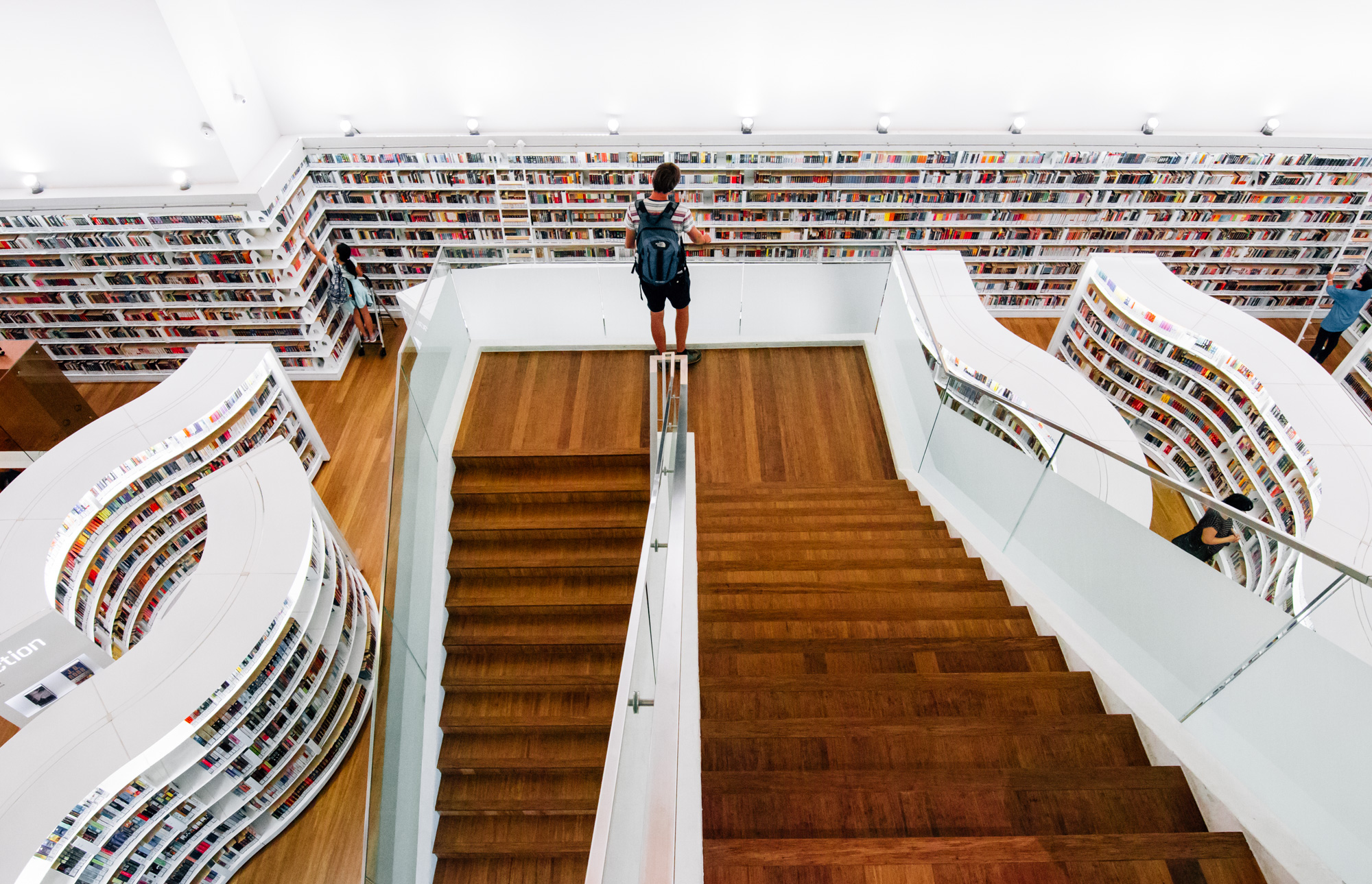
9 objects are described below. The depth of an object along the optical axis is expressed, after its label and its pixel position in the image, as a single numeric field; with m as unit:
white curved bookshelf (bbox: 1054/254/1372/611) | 4.91
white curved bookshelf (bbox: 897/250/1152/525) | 3.47
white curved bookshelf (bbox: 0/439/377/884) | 3.38
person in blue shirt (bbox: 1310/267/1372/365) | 6.66
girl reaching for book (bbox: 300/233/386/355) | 7.43
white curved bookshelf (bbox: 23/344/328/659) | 4.55
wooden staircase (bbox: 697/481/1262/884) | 1.64
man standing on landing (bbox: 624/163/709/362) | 3.71
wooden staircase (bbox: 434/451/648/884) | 3.85
